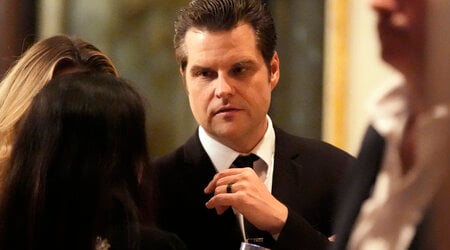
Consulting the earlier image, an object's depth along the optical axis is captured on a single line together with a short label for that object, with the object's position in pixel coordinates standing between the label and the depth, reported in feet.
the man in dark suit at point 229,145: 23.49
